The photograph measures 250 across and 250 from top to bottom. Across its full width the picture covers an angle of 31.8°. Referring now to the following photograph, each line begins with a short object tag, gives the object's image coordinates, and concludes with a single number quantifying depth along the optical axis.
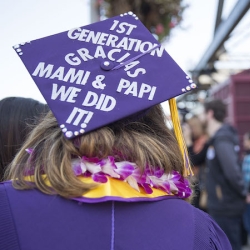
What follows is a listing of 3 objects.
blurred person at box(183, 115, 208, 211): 4.93
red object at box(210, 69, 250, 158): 7.61
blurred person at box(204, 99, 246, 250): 3.69
